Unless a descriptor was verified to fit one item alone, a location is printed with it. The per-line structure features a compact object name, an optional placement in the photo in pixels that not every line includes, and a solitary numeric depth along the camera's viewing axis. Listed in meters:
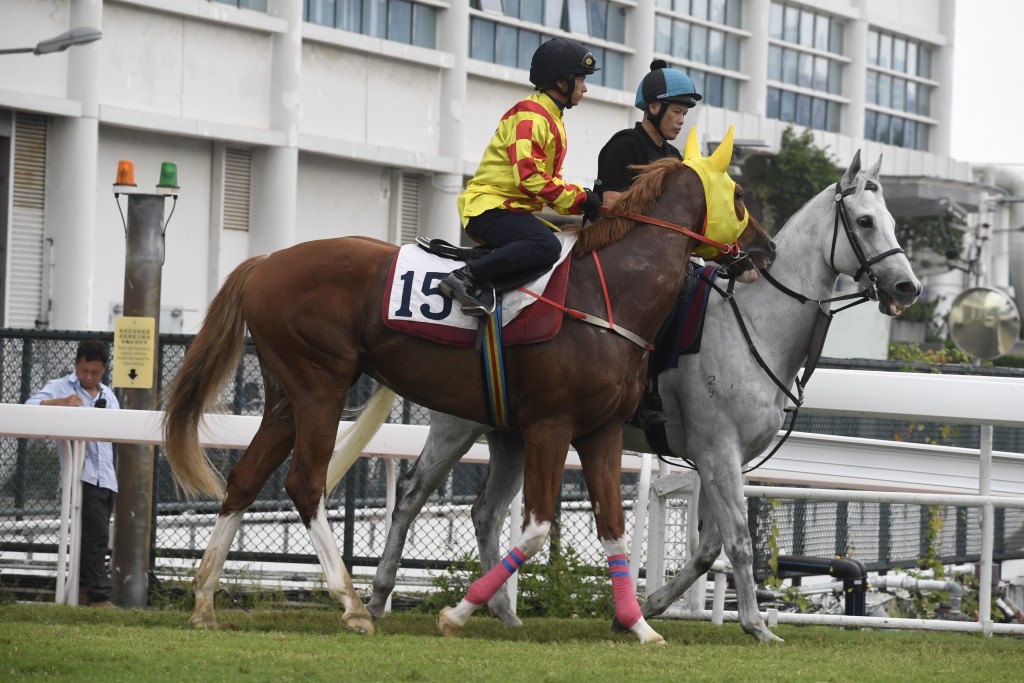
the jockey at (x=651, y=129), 14.48
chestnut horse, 12.80
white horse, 13.53
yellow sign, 17.45
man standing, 18.16
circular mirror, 38.37
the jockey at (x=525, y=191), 12.74
